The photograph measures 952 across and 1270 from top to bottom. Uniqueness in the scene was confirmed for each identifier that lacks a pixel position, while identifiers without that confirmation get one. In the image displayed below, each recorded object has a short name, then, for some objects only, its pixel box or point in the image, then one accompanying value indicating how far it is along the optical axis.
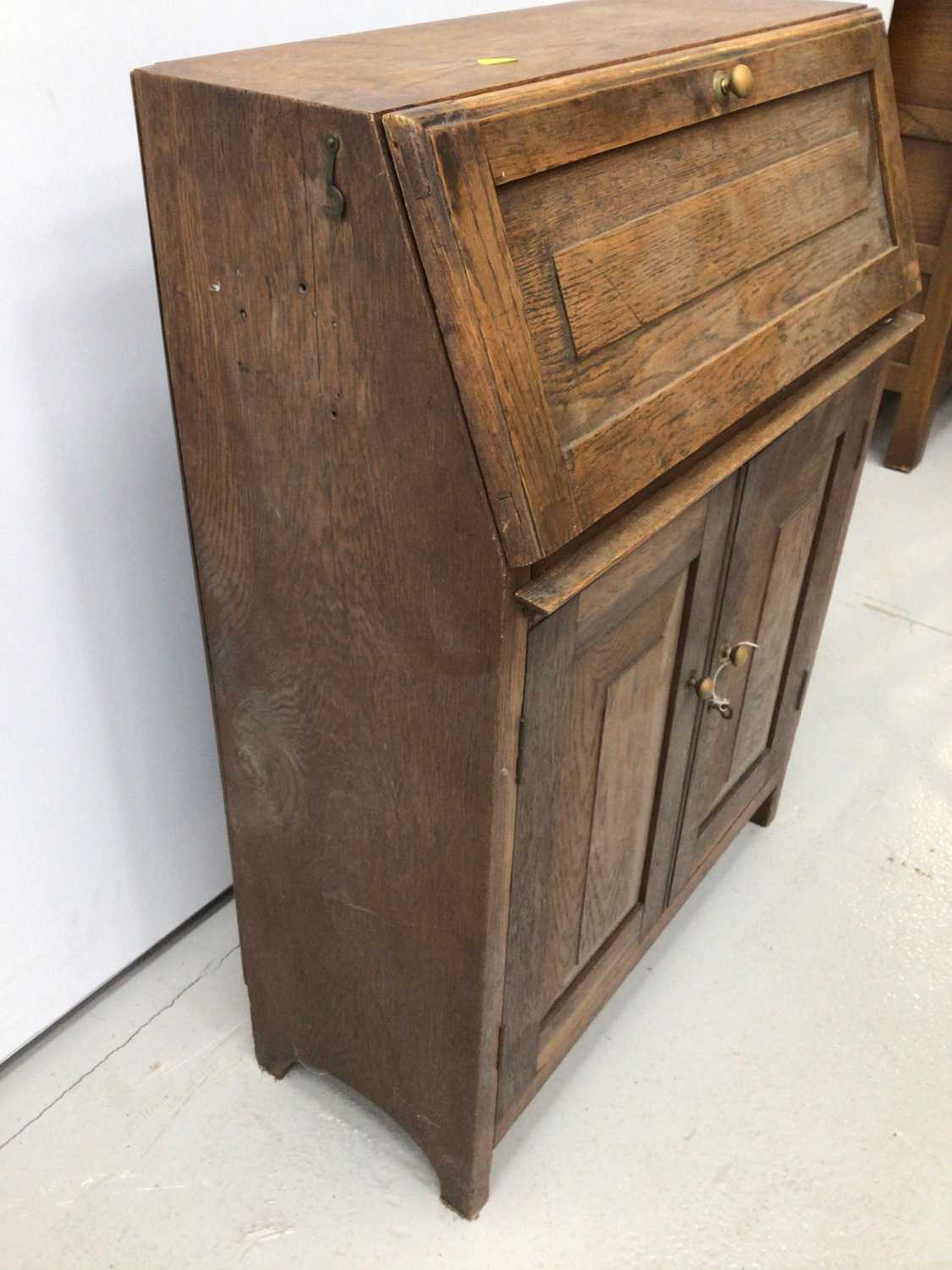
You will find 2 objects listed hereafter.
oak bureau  0.89
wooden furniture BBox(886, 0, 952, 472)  2.88
